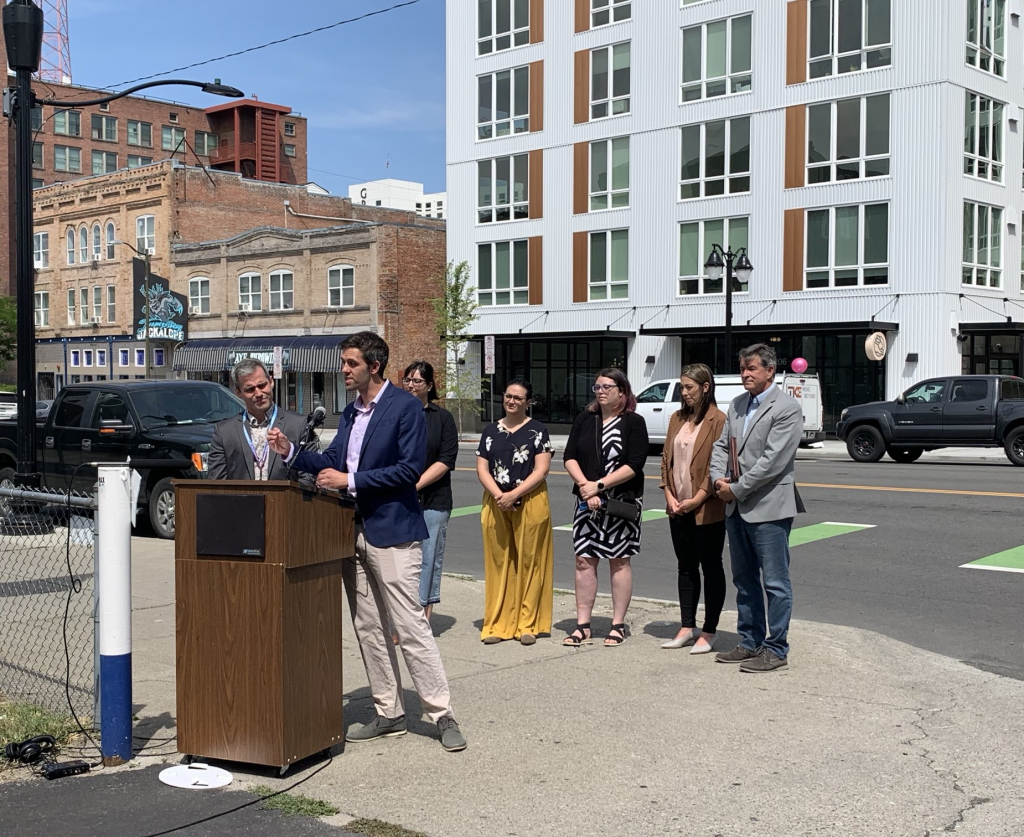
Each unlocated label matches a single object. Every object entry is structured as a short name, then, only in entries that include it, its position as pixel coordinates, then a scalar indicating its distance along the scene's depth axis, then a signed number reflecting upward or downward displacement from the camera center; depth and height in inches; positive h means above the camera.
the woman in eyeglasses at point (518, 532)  313.3 -40.6
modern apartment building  1273.4 +245.4
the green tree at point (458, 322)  1608.0 +85.2
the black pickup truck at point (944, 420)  924.6 -32.3
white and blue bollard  207.2 -40.1
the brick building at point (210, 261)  1851.6 +220.9
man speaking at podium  216.4 -25.6
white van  1064.8 -16.7
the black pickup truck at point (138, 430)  525.0 -20.9
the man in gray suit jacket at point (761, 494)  272.2 -26.5
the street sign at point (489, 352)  1274.6 +34.4
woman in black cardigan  308.3 -28.3
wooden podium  198.7 -40.9
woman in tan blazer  294.8 -31.3
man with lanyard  223.0 -9.5
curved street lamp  440.5 +78.4
